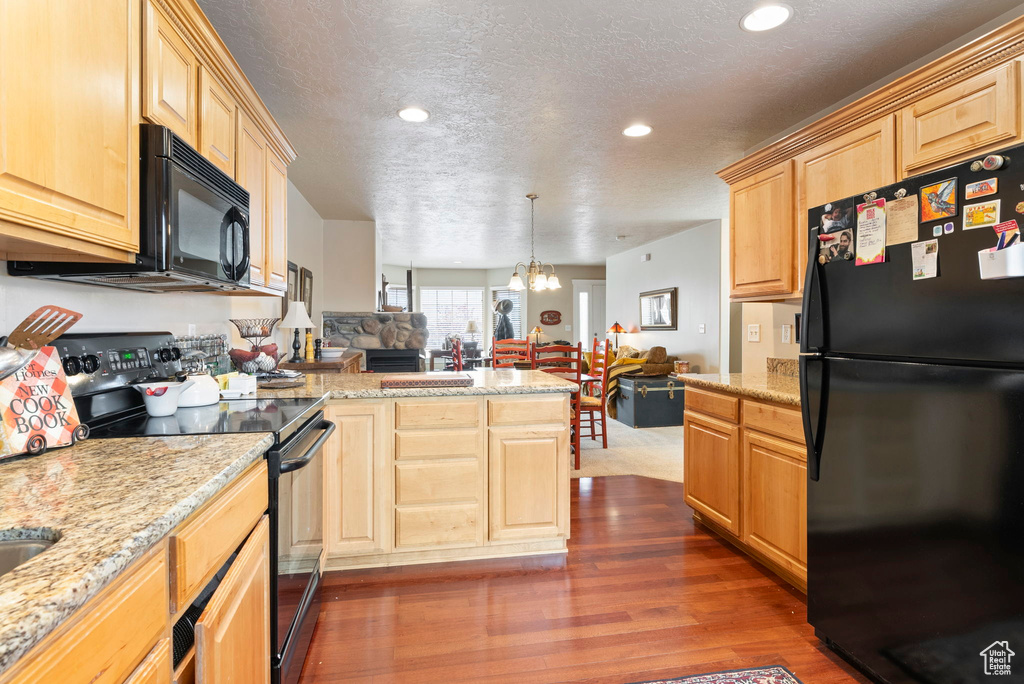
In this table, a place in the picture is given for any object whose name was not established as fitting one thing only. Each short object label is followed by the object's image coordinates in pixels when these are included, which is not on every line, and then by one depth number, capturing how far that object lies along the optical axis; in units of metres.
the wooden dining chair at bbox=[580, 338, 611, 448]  4.84
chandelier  5.34
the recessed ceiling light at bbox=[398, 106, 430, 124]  2.93
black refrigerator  1.29
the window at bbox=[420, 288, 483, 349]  11.28
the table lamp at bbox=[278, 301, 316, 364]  3.82
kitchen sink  0.74
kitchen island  2.46
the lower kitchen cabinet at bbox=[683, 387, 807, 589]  2.23
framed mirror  7.15
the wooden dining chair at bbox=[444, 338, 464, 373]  5.77
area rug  1.71
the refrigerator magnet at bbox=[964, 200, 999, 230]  1.32
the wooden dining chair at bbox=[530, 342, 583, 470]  4.44
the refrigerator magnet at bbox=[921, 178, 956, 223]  1.43
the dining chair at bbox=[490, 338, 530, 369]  5.00
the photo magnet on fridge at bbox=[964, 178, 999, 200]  1.33
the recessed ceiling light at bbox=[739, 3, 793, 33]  1.98
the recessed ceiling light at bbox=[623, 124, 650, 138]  3.20
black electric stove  1.48
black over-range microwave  1.41
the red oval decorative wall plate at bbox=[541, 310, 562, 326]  10.55
